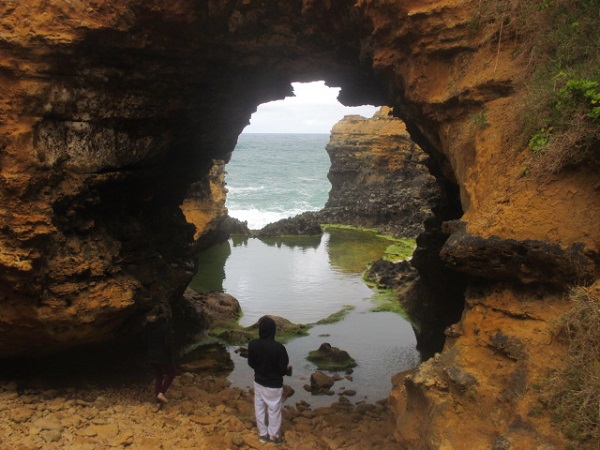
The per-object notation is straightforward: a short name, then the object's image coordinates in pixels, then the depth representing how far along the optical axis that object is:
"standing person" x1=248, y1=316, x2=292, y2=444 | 7.07
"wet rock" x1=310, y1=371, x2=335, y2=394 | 11.16
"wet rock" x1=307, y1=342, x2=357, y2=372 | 12.59
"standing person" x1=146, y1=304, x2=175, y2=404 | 8.45
